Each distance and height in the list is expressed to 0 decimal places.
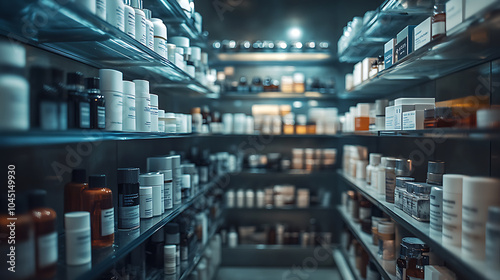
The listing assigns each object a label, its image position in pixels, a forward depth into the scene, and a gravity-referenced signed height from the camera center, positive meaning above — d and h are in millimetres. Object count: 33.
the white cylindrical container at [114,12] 1450 +500
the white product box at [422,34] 1622 +478
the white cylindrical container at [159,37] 1924 +535
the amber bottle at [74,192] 1500 -242
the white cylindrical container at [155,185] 1936 -272
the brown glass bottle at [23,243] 1031 -316
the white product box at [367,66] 2611 +519
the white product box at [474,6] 1167 +444
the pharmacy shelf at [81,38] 1199 +398
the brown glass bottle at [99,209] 1452 -301
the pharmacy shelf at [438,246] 1105 -415
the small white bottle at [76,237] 1262 -362
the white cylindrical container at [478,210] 1177 -250
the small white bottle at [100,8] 1313 +471
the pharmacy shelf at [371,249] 2185 -803
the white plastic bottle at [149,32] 1779 +526
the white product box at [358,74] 2887 +513
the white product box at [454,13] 1339 +476
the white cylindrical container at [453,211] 1332 -284
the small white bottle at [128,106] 1596 +130
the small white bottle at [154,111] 1882 +126
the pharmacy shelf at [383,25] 2029 +725
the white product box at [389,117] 2119 +108
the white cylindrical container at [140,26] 1669 +515
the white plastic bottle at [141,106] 1763 +144
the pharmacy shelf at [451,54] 1238 +377
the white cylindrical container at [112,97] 1477 +158
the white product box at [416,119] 1802 +82
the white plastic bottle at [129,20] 1556 +508
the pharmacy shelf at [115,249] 1213 -462
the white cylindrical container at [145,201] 1886 -349
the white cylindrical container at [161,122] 2027 +76
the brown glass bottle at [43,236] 1092 -314
